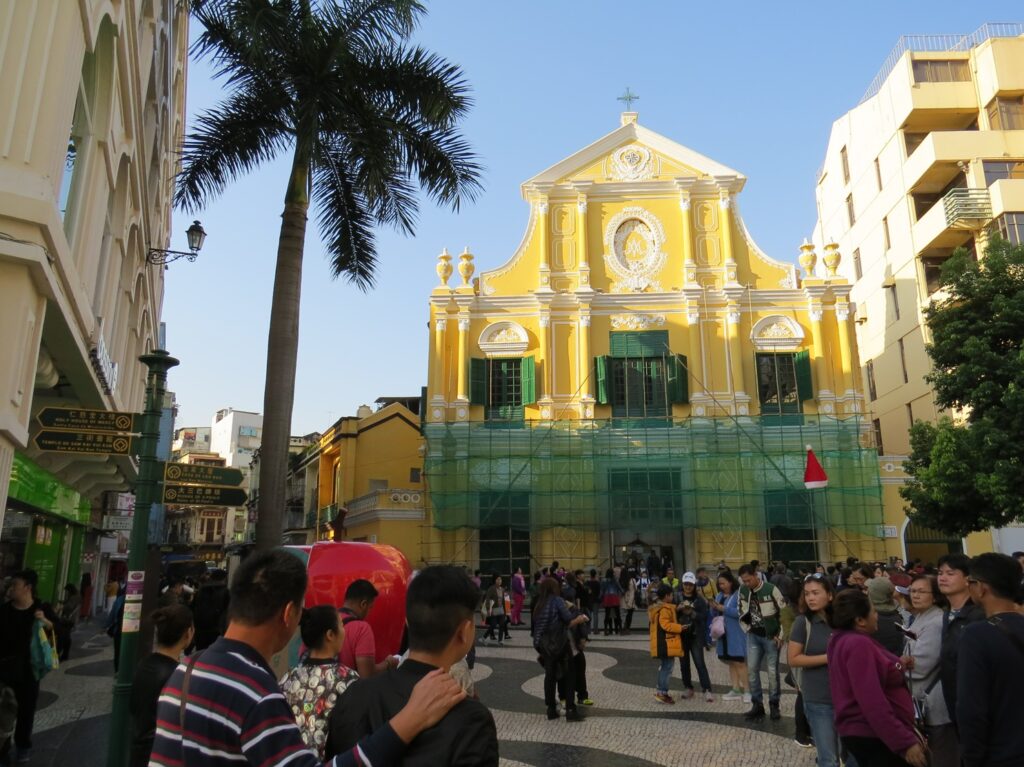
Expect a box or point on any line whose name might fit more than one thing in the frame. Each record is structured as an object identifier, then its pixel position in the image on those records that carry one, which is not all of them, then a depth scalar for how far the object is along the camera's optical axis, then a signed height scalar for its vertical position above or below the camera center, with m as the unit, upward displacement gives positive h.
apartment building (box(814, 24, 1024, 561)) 25.28 +12.81
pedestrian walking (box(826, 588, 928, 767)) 3.83 -0.72
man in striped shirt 2.07 -0.44
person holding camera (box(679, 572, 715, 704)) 9.53 -0.99
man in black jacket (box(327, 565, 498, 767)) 2.11 -0.33
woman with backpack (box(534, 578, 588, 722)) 8.39 -0.99
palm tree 10.20 +6.25
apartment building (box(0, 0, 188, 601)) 6.32 +3.50
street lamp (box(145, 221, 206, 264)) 12.14 +4.88
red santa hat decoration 21.05 +2.11
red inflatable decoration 8.05 -0.27
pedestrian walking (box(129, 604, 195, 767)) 4.05 -0.63
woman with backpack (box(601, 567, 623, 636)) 17.50 -1.11
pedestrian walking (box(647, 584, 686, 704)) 9.22 -1.02
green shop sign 9.91 +0.92
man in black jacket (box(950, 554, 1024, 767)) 3.20 -0.57
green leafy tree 16.75 +3.55
